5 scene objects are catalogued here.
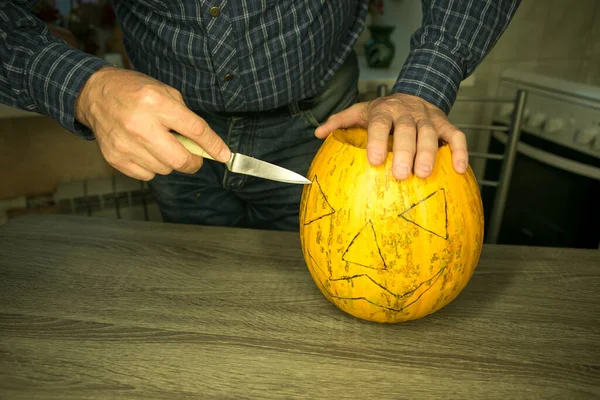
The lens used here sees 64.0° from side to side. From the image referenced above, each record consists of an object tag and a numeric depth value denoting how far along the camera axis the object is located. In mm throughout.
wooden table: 565
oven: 1514
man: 655
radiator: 1900
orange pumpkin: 608
